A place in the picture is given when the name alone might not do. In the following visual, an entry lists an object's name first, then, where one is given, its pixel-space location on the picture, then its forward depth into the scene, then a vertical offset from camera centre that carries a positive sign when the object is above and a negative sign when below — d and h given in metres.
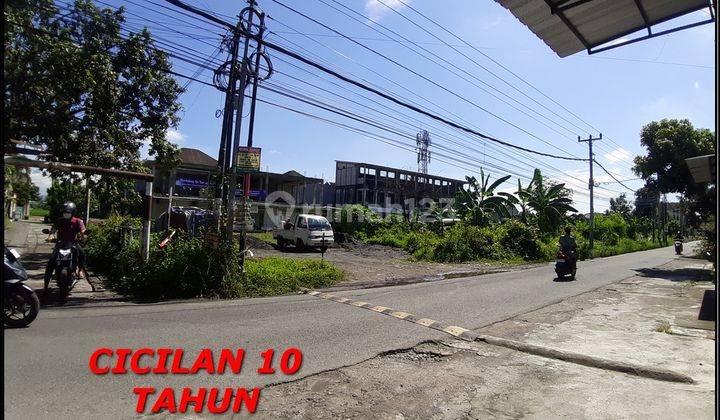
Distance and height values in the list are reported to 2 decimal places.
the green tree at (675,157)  20.28 +3.73
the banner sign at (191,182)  36.50 +2.87
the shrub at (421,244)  23.08 -1.18
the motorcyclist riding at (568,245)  15.80 -0.55
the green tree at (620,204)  83.03 +5.76
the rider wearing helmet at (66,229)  8.16 -0.34
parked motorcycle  6.05 -1.26
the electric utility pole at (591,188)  31.56 +3.12
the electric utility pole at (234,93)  10.77 +3.68
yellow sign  10.68 +1.42
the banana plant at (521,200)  29.70 +1.86
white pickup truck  23.22 -0.63
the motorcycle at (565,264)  15.59 -1.23
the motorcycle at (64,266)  8.02 -1.03
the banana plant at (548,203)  30.19 +1.85
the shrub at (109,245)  11.64 -0.93
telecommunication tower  45.35 +7.88
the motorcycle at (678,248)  36.25 -1.16
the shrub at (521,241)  25.80 -0.75
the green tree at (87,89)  11.34 +3.69
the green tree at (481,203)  28.52 +1.62
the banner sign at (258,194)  38.85 +2.17
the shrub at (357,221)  33.72 +0.11
